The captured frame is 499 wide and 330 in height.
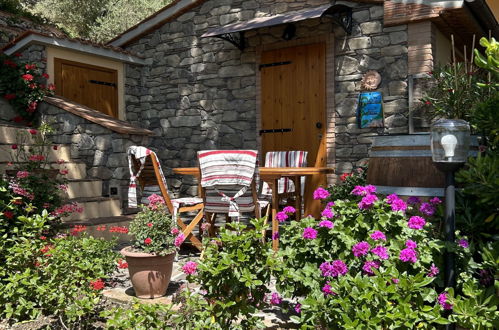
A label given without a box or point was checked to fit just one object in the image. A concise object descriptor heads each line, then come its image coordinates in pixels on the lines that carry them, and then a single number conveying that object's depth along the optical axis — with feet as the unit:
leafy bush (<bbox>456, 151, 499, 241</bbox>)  6.89
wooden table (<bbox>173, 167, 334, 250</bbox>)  12.68
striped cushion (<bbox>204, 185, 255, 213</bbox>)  12.17
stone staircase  16.07
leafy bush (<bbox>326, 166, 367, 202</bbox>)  15.94
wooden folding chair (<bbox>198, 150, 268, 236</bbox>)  11.70
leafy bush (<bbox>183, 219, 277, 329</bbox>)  6.75
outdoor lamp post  6.81
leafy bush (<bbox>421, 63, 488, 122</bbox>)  13.61
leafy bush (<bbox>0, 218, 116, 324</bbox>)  7.99
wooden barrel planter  8.57
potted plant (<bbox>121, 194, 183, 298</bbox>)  9.21
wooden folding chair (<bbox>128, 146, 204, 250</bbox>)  12.11
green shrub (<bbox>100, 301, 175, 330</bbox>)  6.57
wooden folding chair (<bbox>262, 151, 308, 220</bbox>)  16.75
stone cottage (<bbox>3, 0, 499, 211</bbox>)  17.49
